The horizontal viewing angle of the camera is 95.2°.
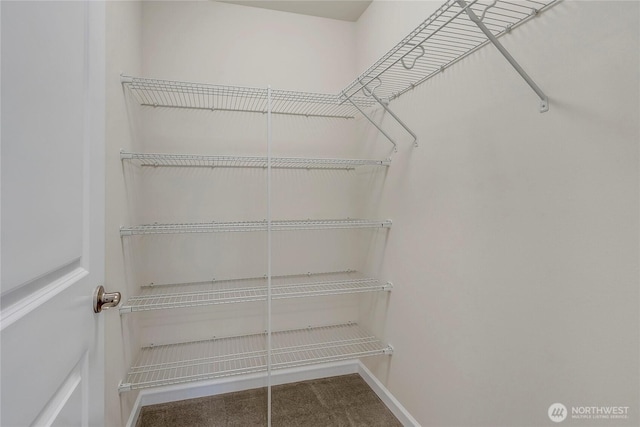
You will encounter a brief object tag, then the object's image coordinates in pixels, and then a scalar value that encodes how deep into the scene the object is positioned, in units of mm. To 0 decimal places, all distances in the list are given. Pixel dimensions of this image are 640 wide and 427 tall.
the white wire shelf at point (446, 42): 930
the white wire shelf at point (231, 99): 1559
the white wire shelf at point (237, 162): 1687
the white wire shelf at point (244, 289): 1567
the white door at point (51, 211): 376
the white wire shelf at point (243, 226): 1500
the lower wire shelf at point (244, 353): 1600
